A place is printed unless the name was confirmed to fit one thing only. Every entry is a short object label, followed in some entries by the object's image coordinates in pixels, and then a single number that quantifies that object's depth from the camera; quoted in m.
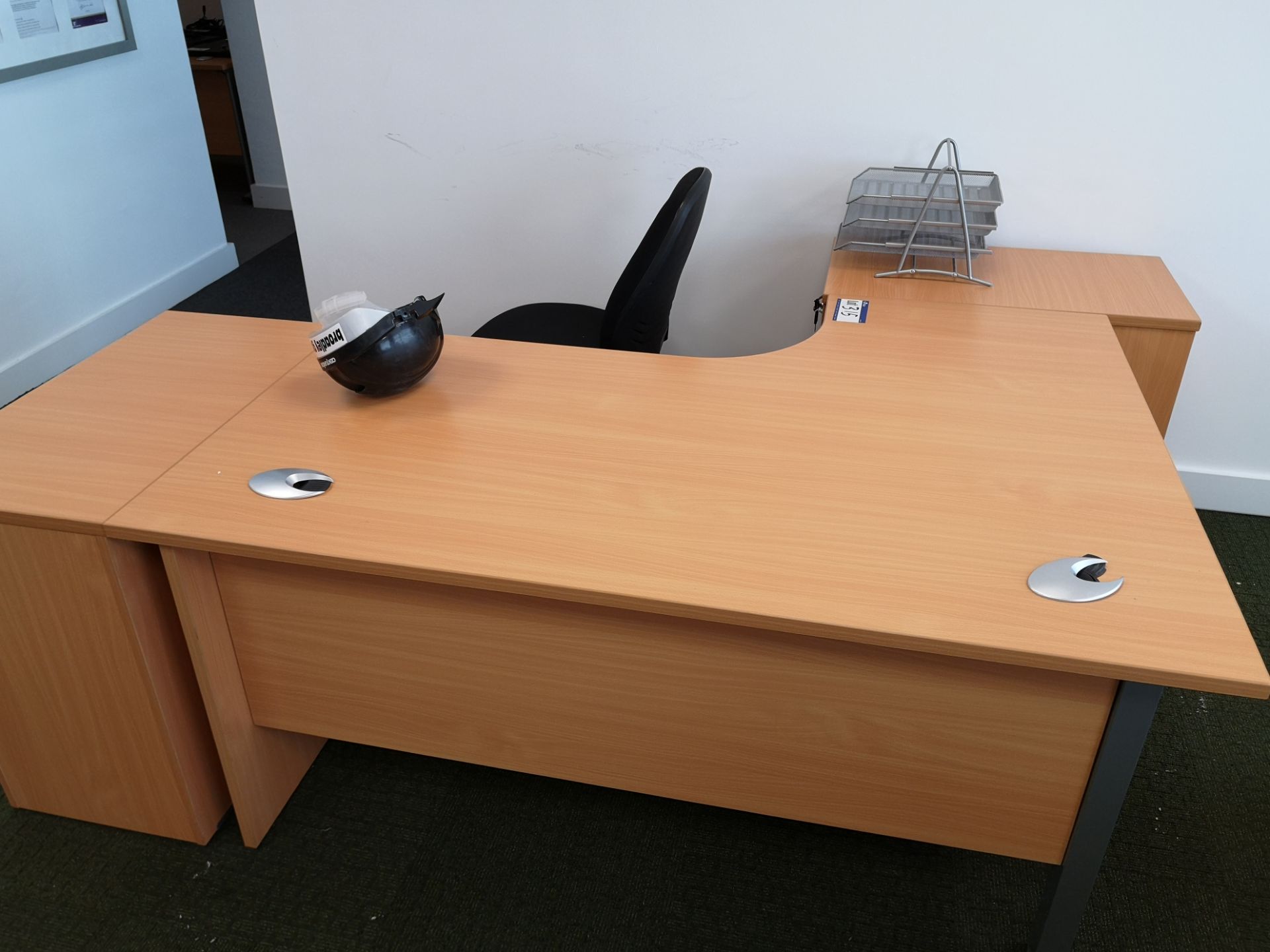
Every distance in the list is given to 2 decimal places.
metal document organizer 2.14
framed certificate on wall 2.96
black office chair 1.94
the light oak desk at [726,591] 1.21
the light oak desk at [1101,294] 2.06
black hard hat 1.55
